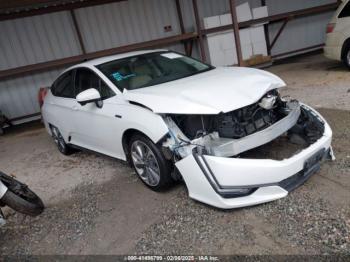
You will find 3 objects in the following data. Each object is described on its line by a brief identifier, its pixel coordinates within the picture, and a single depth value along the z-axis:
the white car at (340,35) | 7.21
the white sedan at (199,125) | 2.88
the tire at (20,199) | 3.40
